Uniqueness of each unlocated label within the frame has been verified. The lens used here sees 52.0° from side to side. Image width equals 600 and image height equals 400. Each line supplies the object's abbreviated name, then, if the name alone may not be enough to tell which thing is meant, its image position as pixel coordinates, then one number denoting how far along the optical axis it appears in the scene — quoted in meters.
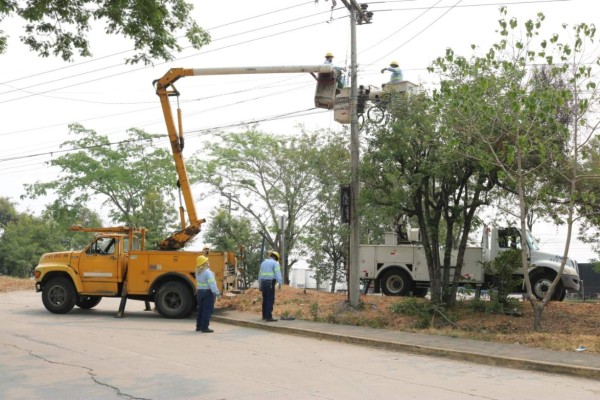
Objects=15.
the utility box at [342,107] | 16.11
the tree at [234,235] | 38.84
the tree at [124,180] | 37.78
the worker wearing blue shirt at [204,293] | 13.40
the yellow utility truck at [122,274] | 16.08
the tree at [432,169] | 13.08
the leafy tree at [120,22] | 11.20
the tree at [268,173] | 35.53
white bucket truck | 17.62
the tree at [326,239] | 33.94
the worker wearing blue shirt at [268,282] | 14.70
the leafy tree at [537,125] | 11.40
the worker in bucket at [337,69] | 15.53
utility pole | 15.65
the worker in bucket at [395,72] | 15.26
